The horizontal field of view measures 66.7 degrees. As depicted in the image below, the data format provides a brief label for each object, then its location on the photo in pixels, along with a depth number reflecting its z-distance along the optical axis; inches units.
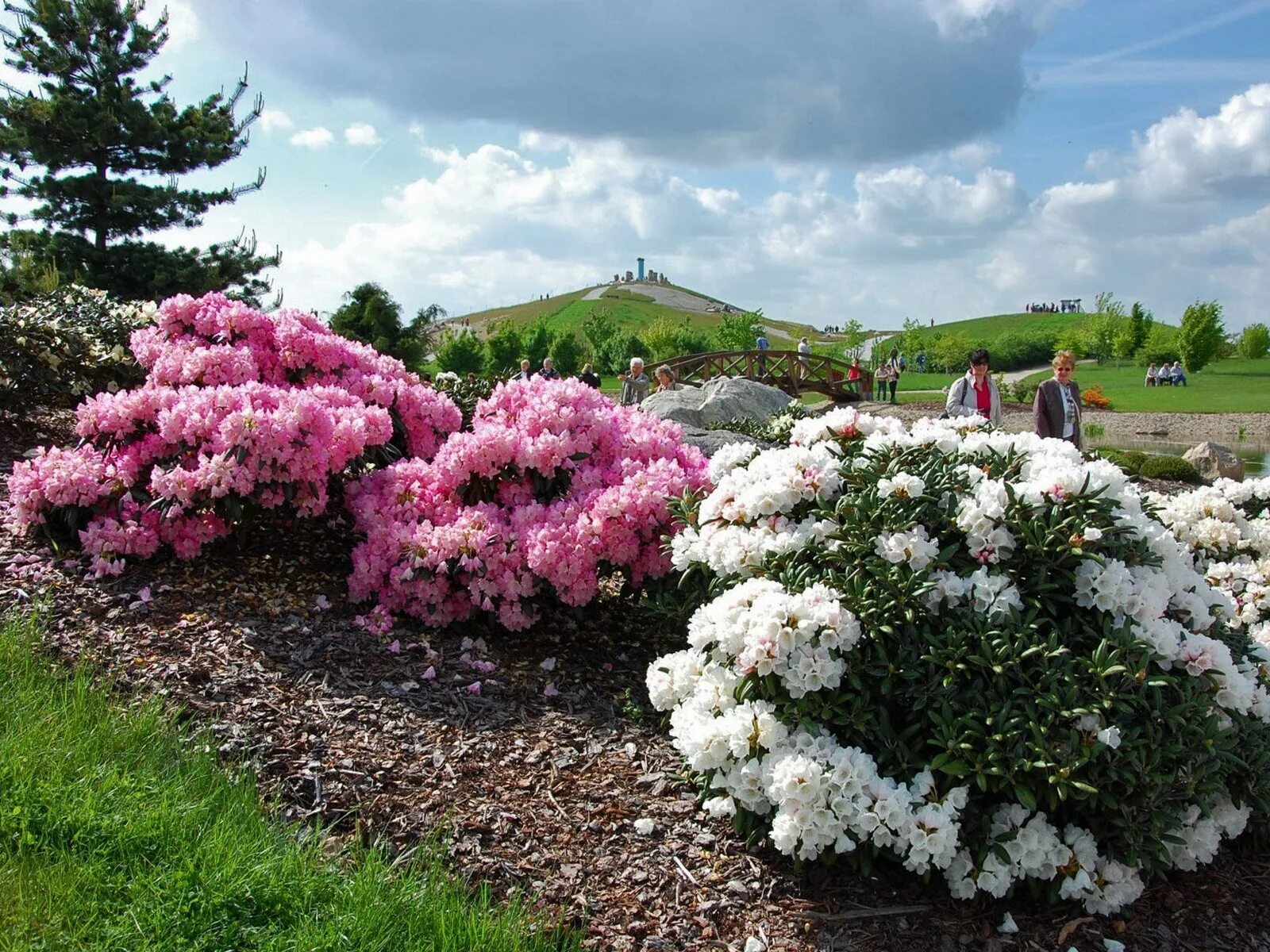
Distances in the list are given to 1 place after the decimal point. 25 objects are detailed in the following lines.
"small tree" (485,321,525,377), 2418.8
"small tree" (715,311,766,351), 2719.0
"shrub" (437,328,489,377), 2209.6
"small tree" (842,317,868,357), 3110.2
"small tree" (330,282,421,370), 1145.4
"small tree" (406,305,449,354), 1187.9
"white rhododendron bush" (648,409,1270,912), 121.0
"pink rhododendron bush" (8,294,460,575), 191.2
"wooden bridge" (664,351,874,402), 1190.3
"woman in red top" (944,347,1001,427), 366.3
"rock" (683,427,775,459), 357.9
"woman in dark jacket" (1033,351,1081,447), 376.2
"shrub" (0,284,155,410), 296.5
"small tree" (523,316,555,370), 2522.1
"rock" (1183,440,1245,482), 673.0
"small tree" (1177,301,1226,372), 2440.9
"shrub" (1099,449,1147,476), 624.1
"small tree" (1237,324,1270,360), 3112.7
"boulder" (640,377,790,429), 559.2
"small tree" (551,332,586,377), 2549.2
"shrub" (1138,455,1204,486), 631.8
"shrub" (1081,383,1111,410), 1534.2
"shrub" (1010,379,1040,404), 1488.7
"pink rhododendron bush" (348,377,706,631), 182.9
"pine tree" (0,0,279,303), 917.2
